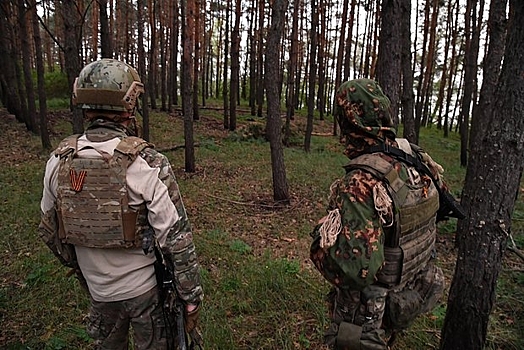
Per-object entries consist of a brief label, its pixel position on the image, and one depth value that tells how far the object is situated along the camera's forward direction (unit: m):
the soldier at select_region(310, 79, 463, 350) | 1.84
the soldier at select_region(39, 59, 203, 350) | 1.93
